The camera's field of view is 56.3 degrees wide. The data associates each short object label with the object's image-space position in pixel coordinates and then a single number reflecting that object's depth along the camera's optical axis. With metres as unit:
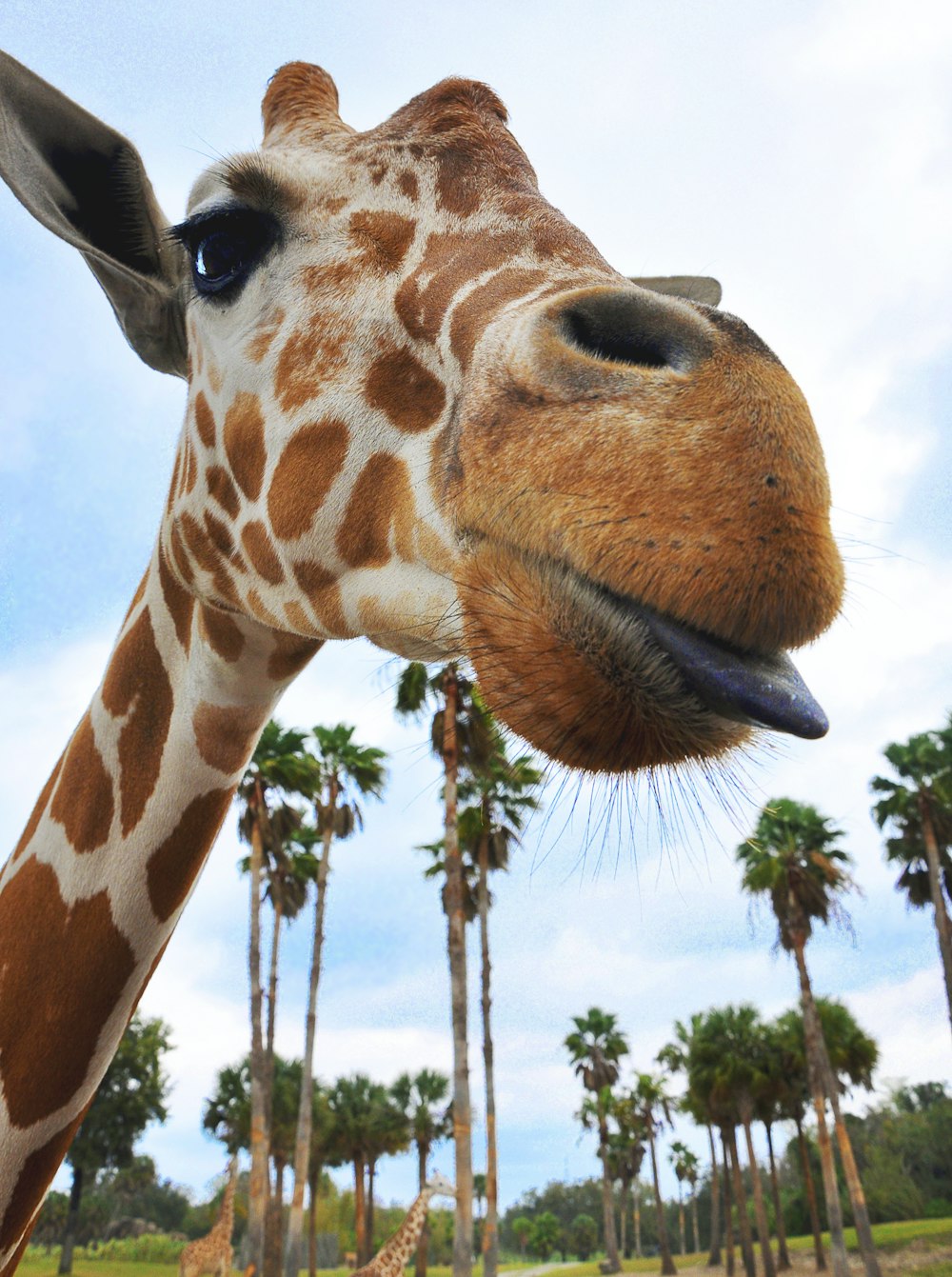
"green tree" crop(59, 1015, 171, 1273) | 45.66
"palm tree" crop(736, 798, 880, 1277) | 34.09
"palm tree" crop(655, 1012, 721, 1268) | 51.31
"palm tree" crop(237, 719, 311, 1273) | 29.22
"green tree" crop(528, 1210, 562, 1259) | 118.31
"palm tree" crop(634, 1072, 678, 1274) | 70.81
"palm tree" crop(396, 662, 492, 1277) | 19.45
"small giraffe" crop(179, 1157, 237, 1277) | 22.94
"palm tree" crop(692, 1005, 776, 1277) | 45.94
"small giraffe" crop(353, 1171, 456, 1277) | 15.53
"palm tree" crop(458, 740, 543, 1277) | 29.08
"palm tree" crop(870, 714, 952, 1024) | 35.31
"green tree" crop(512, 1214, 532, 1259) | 126.91
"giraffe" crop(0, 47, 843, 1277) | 1.40
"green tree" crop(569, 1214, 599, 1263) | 122.50
